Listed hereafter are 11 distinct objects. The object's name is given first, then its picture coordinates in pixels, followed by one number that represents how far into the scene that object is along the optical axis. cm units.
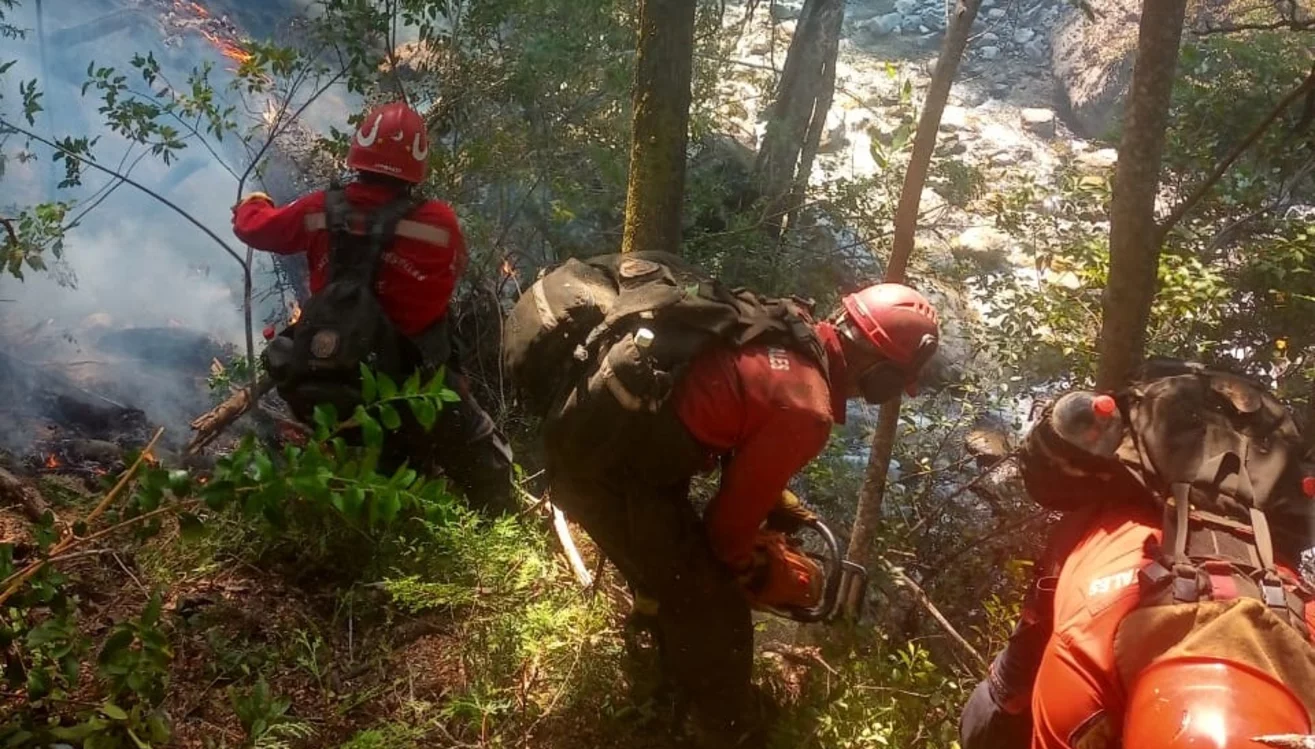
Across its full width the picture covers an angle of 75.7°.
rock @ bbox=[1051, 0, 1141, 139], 1366
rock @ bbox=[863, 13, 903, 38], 1777
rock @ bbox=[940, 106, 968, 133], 1441
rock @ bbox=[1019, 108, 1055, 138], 1427
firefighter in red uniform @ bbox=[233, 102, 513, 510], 368
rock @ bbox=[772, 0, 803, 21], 1612
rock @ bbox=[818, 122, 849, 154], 1317
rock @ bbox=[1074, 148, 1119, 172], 1276
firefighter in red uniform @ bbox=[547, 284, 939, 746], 268
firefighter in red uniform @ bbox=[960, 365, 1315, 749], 168
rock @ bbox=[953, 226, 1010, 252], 1016
